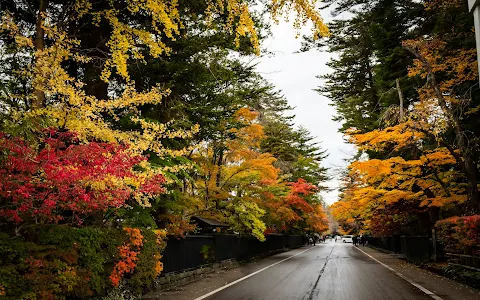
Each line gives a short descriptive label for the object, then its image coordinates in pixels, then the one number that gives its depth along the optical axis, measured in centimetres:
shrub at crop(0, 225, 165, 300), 684
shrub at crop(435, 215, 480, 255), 1291
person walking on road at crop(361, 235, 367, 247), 6134
